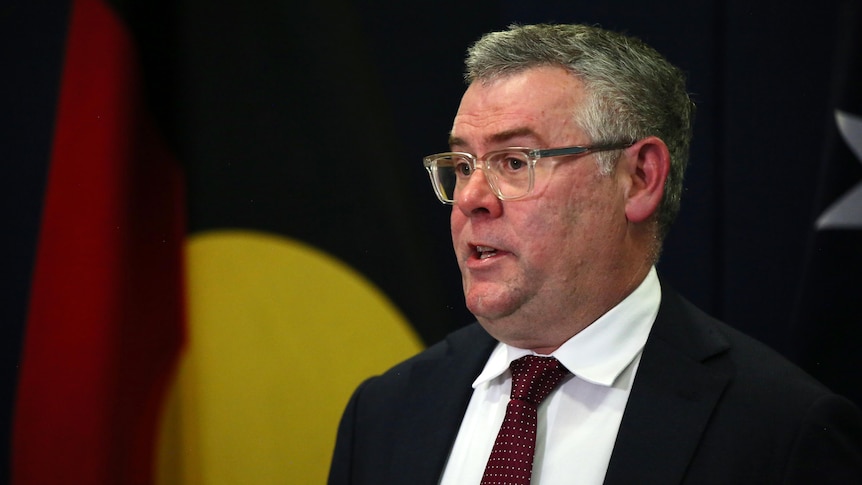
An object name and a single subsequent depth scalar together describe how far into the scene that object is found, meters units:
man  3.35
